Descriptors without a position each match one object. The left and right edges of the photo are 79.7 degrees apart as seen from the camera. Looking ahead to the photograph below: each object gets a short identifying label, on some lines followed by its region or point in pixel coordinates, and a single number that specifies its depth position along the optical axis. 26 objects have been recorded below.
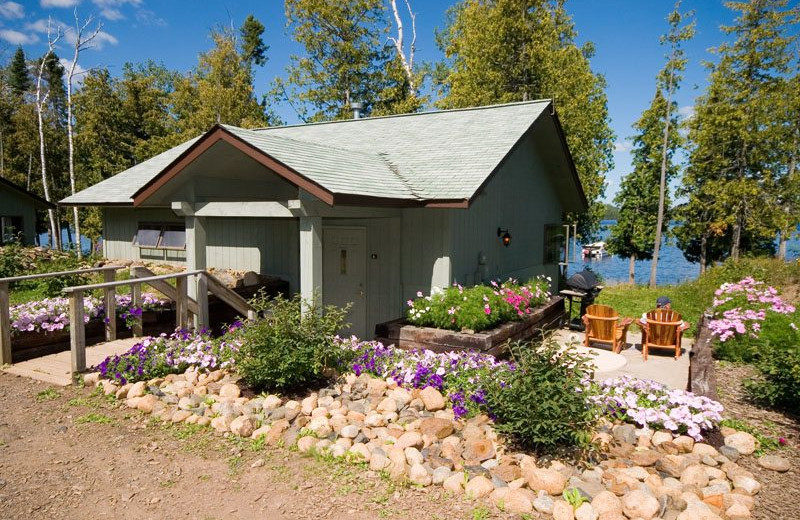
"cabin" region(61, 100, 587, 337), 6.05
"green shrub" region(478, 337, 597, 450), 3.77
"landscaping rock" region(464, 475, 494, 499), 3.40
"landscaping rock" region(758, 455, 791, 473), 3.75
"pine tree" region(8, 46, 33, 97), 37.75
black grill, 9.74
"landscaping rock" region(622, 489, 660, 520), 3.13
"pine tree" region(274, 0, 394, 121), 23.17
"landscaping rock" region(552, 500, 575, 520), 3.13
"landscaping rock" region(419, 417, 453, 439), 4.16
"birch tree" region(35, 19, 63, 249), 20.11
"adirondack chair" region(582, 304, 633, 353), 7.88
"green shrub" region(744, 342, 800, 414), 4.79
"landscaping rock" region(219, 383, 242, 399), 4.97
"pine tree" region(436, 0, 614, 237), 18.47
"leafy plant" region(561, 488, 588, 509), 3.27
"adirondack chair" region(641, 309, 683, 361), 7.59
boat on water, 49.21
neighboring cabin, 18.41
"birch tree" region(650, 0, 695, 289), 18.38
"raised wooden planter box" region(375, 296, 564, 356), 6.07
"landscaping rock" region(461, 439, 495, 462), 3.82
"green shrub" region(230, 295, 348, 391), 4.86
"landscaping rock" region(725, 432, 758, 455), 4.00
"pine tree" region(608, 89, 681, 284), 20.39
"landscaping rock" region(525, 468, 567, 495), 3.41
